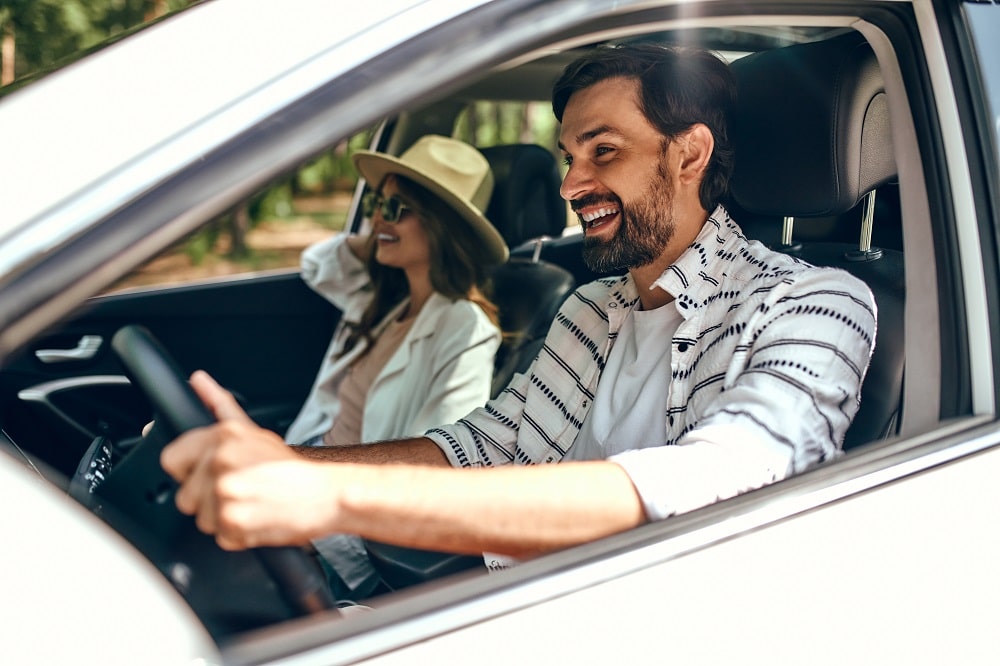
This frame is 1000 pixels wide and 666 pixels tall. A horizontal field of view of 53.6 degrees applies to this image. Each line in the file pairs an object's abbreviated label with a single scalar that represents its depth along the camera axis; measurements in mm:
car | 937
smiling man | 1116
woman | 2852
